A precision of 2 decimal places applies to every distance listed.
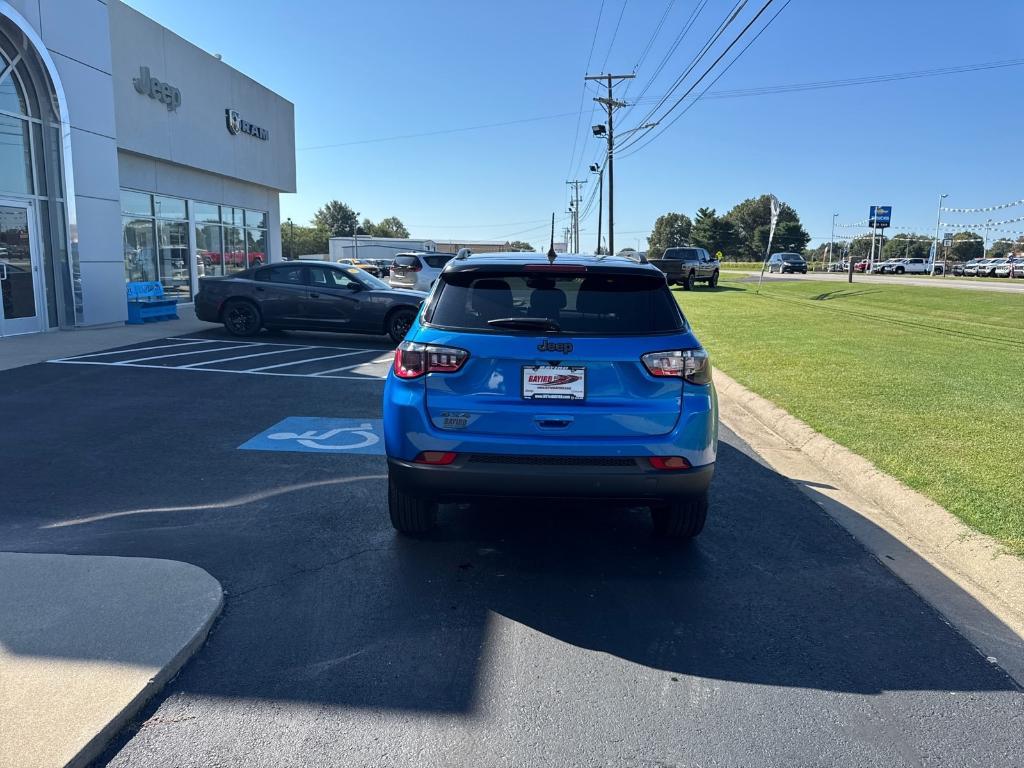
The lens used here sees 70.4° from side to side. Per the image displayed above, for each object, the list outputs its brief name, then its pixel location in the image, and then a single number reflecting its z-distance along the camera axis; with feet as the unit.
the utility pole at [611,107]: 137.59
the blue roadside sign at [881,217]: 230.56
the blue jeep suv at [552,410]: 12.29
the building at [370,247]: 254.98
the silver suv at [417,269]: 86.79
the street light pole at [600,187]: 167.81
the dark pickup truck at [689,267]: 98.99
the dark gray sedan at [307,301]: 46.24
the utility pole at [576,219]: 324.80
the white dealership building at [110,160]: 45.19
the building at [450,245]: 363.80
